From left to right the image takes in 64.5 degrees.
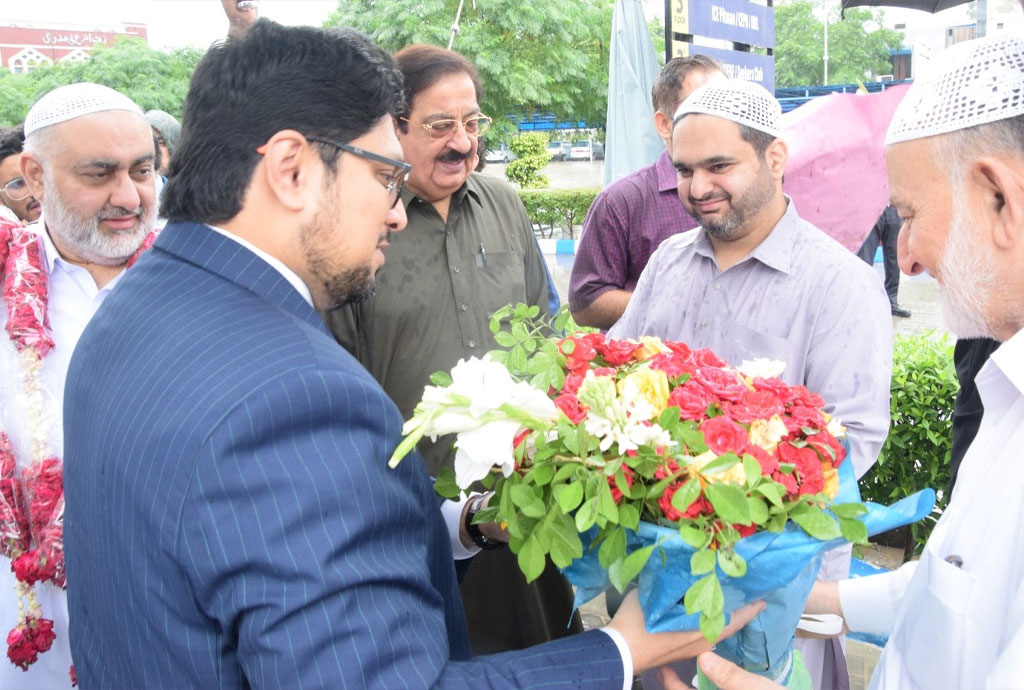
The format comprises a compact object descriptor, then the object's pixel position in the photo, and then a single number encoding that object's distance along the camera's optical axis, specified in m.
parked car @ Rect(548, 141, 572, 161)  51.12
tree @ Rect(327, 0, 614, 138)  20.14
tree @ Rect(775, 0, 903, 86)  60.50
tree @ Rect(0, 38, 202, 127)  23.80
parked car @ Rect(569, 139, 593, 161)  51.41
